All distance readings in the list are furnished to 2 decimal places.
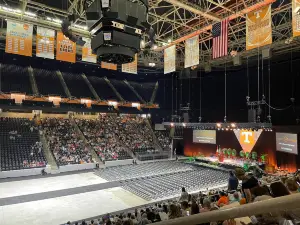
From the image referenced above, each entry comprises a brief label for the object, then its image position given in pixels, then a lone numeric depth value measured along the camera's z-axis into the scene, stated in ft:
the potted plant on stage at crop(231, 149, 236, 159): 65.45
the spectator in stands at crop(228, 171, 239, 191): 28.91
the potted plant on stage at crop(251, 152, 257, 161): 60.03
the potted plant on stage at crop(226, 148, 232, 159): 66.92
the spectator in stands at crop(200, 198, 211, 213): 14.48
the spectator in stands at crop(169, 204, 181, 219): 11.61
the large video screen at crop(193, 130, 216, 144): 73.41
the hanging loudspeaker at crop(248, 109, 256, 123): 46.24
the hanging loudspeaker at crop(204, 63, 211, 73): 64.39
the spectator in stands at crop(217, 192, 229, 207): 19.88
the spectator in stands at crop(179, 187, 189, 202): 29.12
